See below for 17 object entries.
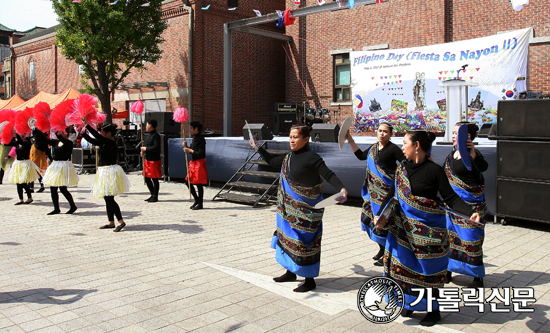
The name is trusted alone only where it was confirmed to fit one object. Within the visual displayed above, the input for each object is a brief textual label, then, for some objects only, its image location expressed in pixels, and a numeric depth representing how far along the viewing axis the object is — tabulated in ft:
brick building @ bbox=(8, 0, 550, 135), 51.13
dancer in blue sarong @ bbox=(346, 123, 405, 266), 18.35
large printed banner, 46.06
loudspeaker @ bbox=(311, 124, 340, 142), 35.29
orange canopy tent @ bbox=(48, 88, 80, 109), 67.77
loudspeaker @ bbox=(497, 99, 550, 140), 24.86
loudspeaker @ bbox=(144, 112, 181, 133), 48.14
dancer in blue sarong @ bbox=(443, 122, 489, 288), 16.06
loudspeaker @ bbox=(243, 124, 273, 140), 39.50
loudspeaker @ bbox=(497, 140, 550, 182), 25.03
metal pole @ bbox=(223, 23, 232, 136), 54.75
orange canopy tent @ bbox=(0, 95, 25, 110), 79.10
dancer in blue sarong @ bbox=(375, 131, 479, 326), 12.81
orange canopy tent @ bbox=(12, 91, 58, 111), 71.41
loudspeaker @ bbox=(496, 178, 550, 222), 24.97
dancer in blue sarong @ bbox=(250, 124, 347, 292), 15.39
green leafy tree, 57.93
